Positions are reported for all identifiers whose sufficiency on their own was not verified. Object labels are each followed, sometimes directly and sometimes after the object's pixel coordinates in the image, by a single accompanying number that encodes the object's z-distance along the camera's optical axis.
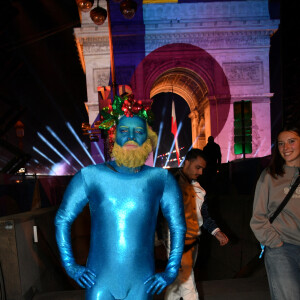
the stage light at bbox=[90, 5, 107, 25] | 8.80
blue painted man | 1.95
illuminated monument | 17.50
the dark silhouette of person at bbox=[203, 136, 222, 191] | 10.15
